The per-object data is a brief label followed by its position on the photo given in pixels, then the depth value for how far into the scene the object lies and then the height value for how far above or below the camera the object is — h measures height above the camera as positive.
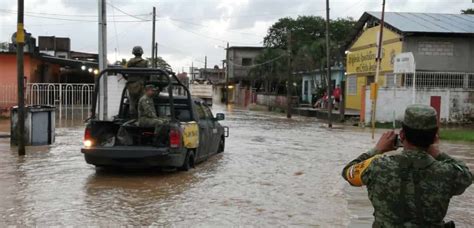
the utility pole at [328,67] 30.47 +1.28
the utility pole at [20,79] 12.67 +0.14
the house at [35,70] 28.03 +0.92
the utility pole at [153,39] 48.84 +3.97
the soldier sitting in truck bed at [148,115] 10.41 -0.46
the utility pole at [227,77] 74.06 +1.57
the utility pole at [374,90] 23.44 +0.10
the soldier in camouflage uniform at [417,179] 3.15 -0.44
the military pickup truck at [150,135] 10.25 -0.84
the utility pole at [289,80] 36.91 +0.71
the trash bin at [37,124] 14.70 -0.94
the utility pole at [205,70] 109.69 +3.41
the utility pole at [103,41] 15.52 +1.18
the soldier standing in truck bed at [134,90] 11.38 -0.04
